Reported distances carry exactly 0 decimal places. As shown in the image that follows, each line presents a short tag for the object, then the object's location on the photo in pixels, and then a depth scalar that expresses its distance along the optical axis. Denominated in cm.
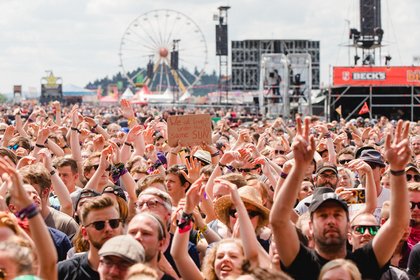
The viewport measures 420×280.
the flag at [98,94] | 13124
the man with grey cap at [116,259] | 466
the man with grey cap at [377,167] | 841
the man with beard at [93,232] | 545
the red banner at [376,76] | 4203
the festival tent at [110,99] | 11531
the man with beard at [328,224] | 498
